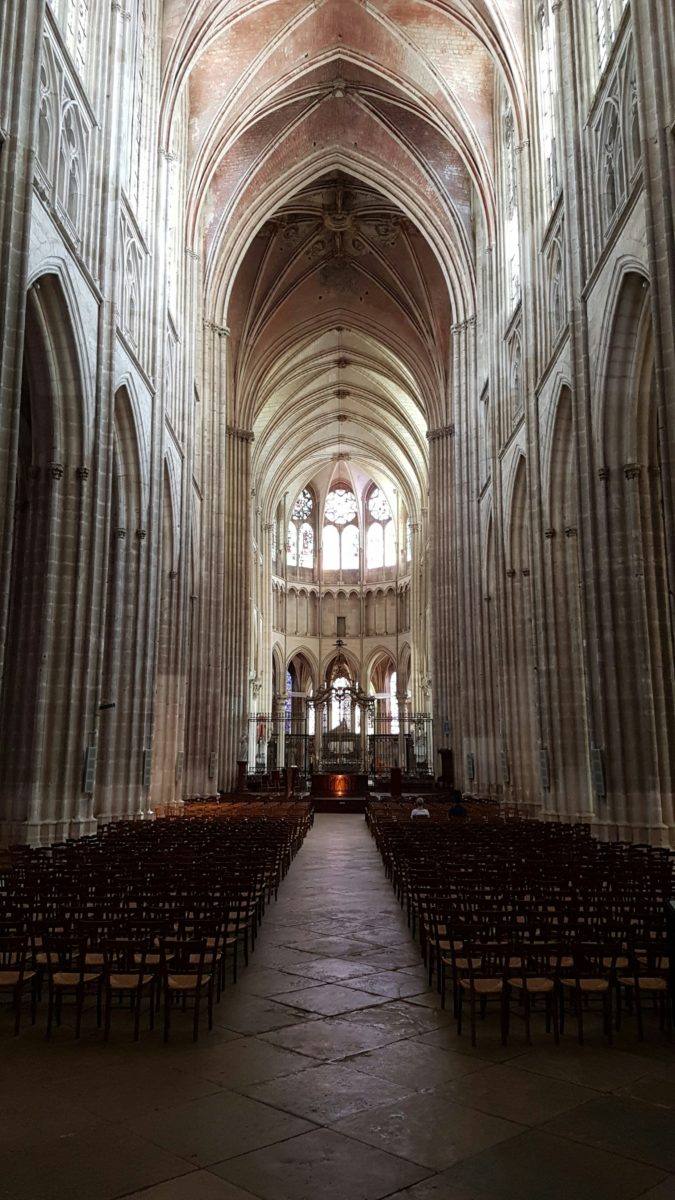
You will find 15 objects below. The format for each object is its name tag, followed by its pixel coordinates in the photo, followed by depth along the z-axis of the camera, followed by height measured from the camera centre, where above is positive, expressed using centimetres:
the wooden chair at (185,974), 651 -151
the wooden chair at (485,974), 634 -152
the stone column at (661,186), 1242 +822
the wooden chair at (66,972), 648 -146
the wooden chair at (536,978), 639 -152
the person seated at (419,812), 2356 -116
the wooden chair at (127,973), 640 -146
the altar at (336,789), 3712 -89
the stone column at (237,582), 4275 +880
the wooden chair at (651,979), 655 -155
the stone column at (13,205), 1180 +748
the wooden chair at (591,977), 637 -151
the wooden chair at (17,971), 645 -146
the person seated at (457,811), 2341 -111
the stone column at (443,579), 4144 +867
